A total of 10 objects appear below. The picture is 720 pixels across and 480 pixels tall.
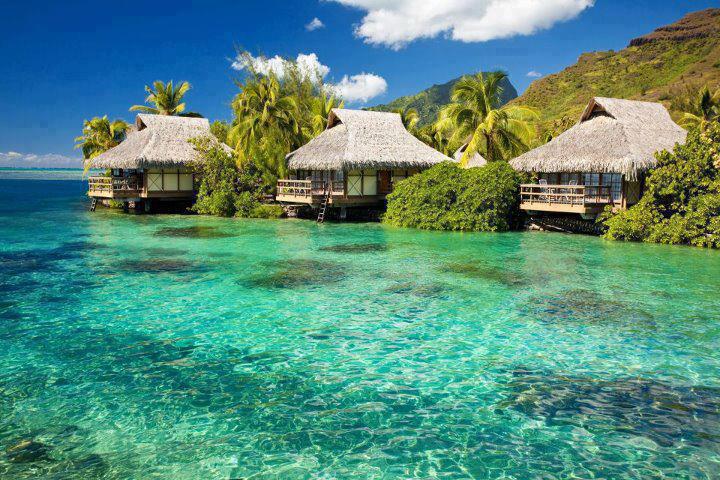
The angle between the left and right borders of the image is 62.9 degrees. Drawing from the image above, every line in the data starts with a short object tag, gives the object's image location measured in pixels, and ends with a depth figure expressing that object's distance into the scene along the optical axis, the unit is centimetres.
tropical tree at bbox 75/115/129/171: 4325
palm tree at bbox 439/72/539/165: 3036
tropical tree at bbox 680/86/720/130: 3550
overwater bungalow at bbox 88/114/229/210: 3278
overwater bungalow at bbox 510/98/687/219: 2252
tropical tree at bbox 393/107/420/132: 3925
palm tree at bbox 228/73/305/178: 3184
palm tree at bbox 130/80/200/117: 4353
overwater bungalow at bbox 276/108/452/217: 2831
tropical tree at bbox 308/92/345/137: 3462
